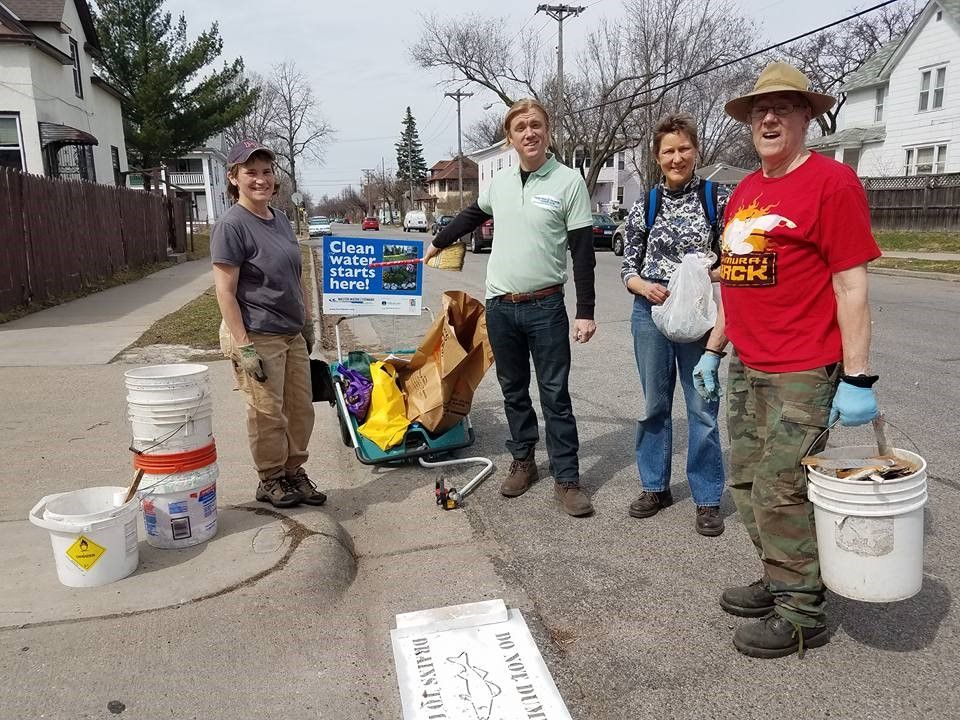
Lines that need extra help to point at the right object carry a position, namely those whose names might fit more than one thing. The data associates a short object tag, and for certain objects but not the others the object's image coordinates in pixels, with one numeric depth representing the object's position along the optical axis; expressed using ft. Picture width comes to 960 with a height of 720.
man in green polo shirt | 12.53
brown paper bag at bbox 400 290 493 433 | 14.98
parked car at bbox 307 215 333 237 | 180.55
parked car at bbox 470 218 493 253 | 81.92
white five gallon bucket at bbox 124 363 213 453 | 11.09
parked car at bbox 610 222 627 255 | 76.06
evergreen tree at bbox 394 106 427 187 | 351.67
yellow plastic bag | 15.21
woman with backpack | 11.77
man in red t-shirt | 7.96
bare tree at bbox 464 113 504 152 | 247.29
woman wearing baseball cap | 11.85
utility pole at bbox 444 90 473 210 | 189.88
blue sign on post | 17.67
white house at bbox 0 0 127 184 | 60.75
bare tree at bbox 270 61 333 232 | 203.82
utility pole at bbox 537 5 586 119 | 109.91
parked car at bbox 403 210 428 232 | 200.13
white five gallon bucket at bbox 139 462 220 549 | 11.27
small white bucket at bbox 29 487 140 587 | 10.00
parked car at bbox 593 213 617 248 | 91.04
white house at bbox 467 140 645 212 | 222.48
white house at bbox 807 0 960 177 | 91.91
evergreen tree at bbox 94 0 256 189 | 104.32
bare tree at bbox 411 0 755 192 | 113.50
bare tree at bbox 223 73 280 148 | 206.08
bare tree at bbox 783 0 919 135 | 157.99
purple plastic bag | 15.55
